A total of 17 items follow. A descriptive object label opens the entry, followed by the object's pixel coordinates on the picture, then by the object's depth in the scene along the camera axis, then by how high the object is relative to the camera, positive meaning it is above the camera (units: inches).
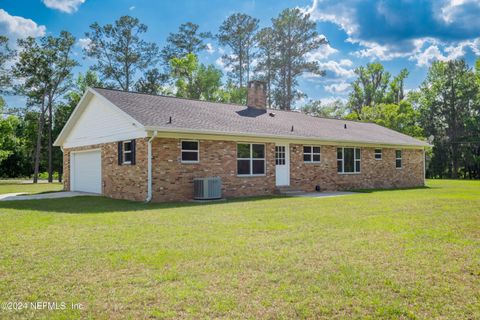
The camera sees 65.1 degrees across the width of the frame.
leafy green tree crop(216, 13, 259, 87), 1525.6 +520.7
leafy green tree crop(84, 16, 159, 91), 1440.7 +458.1
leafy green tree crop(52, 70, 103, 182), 1466.5 +277.9
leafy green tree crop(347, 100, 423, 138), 1455.5 +203.3
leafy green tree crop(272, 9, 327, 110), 1521.9 +500.5
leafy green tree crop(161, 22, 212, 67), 1536.7 +518.4
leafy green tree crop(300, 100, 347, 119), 1905.9 +313.8
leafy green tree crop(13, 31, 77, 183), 1312.7 +354.4
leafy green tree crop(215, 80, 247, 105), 1483.8 +288.4
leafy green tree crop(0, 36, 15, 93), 1318.9 +382.6
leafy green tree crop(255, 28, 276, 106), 1524.4 +460.8
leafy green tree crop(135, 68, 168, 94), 1480.1 +346.0
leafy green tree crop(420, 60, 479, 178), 1579.7 +250.8
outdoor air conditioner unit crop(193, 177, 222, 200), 540.0 -28.7
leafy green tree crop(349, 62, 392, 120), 1849.2 +418.6
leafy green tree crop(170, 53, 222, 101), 1427.2 +350.2
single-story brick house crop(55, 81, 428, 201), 545.6 +33.0
